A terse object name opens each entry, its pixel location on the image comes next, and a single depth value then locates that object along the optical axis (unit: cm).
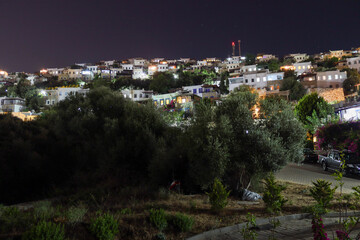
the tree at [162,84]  7490
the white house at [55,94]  7100
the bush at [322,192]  807
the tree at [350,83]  5522
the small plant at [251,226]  614
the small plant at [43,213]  717
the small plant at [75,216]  671
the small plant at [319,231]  367
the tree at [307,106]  3559
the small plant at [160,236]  634
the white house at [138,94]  6688
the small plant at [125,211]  798
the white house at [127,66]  12109
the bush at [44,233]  539
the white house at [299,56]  10744
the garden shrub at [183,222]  692
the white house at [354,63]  7038
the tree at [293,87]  5428
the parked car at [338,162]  1669
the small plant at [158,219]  689
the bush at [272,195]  829
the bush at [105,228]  608
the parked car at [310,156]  2588
